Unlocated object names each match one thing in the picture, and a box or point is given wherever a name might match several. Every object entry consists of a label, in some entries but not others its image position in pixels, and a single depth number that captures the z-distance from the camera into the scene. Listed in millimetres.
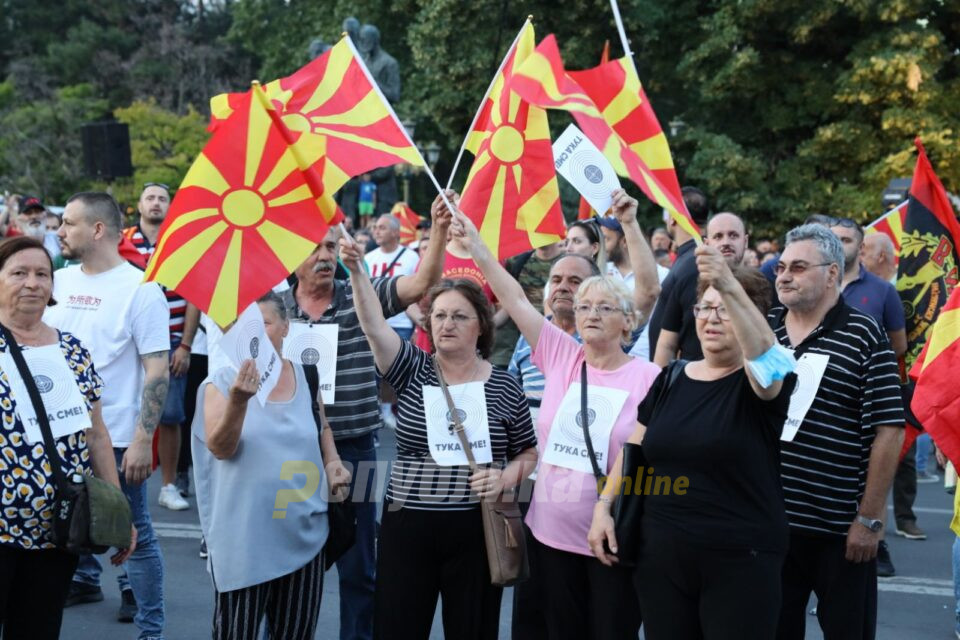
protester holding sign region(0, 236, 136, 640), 4156
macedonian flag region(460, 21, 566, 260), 5637
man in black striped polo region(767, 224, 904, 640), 4461
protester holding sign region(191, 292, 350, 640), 4215
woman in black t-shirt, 3809
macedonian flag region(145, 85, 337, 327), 4266
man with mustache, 5336
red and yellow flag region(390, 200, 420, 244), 15867
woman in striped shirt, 4441
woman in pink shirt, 4309
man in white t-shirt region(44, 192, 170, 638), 5414
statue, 17938
